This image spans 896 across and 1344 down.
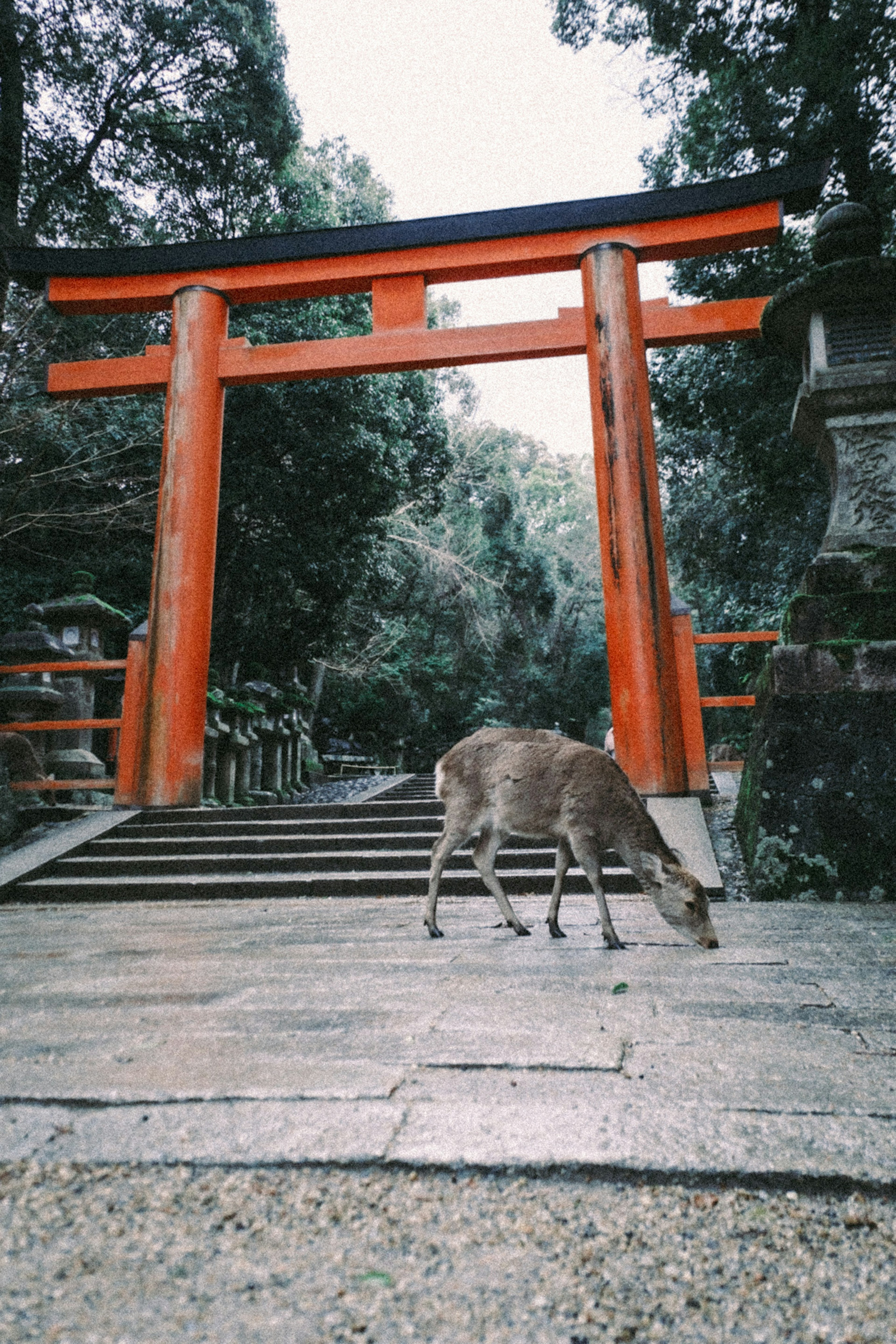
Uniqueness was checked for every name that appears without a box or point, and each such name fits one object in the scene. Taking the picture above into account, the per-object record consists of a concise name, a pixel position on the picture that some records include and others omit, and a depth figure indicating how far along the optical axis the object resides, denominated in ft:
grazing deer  9.77
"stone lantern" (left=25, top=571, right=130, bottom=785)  26.04
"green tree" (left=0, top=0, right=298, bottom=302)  38.99
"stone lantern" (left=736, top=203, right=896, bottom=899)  12.52
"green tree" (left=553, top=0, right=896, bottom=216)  28.84
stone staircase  14.60
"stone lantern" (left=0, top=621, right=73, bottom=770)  23.31
